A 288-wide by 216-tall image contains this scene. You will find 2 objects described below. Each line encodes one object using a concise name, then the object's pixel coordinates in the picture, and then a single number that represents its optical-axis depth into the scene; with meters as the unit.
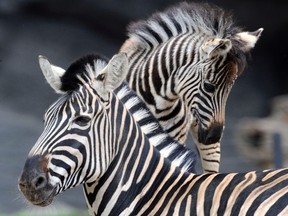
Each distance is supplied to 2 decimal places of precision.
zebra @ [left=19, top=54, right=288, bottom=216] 11.45
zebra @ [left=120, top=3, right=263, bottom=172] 17.25
